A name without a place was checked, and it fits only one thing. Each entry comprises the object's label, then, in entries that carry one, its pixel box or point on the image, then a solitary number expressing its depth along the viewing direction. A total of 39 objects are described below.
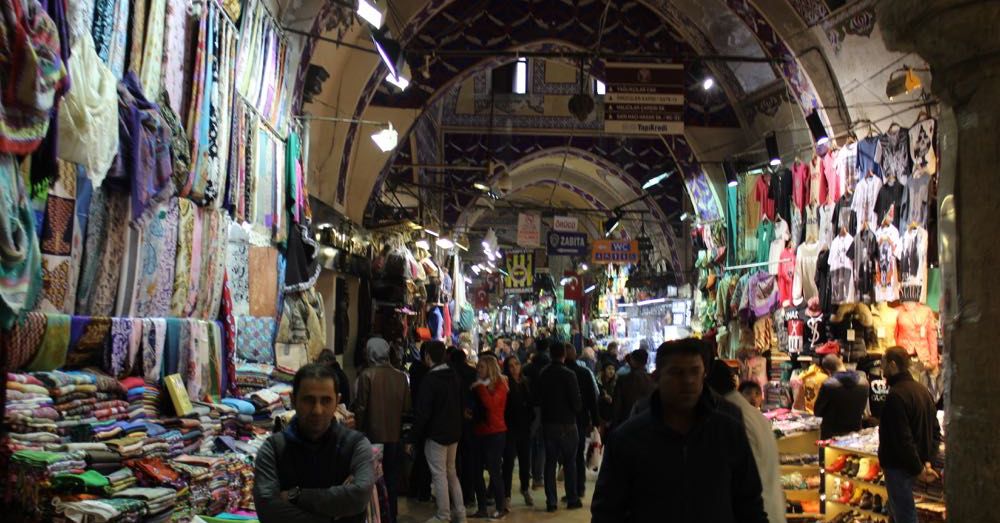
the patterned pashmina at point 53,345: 3.37
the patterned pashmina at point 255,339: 6.03
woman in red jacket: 7.36
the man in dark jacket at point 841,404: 7.00
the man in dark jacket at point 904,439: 5.26
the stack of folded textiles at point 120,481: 3.12
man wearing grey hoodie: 6.68
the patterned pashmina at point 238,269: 5.82
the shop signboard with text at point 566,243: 18.83
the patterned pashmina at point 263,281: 6.26
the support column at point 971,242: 2.41
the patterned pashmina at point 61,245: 3.45
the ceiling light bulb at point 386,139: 7.82
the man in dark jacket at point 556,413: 7.69
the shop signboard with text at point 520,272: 24.68
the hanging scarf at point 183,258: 4.69
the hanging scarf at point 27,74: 2.81
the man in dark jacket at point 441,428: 6.85
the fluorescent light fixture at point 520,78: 18.36
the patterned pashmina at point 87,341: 3.62
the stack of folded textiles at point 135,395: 3.82
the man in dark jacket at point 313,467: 2.62
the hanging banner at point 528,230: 18.52
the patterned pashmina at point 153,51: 4.25
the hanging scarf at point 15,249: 2.91
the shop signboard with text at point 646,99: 9.73
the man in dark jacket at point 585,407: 8.21
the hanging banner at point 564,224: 18.88
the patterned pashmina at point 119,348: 3.88
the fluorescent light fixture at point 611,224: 18.63
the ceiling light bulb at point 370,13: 6.00
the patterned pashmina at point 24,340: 3.16
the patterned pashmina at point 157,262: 4.29
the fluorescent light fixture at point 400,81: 7.07
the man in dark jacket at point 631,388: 7.55
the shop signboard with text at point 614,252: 18.64
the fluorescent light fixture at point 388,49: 6.43
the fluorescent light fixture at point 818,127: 9.68
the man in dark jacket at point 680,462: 2.45
